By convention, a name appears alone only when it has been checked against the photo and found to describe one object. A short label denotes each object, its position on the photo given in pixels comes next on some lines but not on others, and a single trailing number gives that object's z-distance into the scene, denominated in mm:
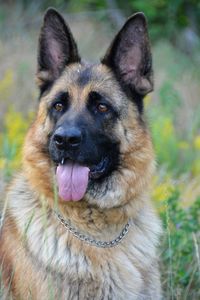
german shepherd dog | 6419
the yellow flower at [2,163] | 9351
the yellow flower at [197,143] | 11571
